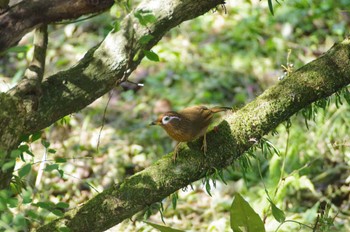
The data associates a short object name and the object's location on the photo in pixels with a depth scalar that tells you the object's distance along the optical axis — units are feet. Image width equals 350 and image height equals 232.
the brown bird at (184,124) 19.63
